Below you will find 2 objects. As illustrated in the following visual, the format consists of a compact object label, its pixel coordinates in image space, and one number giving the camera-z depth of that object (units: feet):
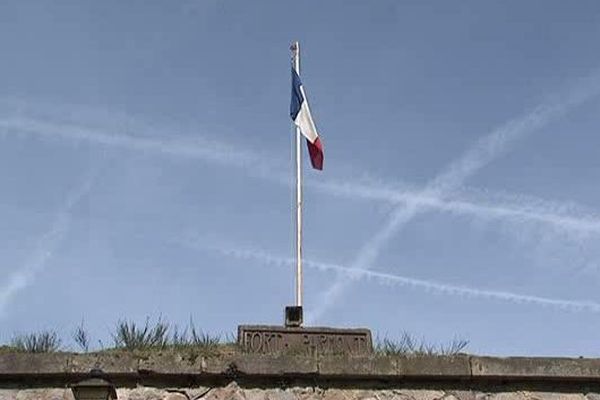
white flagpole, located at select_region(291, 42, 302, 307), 30.81
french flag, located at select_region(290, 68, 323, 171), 38.83
